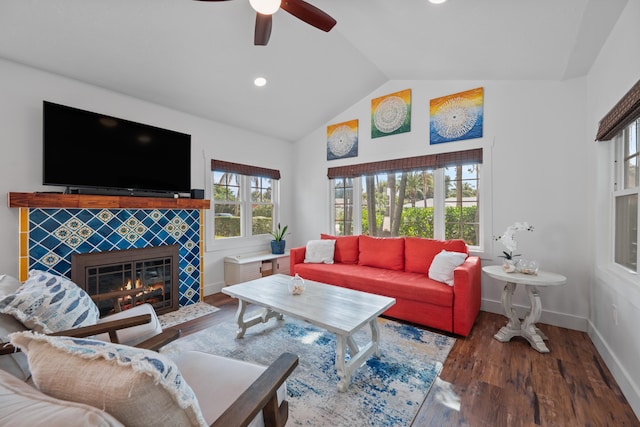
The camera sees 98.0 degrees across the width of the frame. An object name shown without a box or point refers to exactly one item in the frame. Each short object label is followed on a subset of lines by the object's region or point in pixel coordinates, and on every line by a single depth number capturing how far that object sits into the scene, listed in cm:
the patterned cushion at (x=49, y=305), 148
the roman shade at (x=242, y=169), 411
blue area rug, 171
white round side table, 239
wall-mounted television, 262
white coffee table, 192
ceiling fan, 176
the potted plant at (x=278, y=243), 469
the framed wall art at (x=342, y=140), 450
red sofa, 269
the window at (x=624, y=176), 196
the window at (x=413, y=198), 358
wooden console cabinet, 400
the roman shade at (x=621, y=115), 169
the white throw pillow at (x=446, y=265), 291
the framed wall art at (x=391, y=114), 393
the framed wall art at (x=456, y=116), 339
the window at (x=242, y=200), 422
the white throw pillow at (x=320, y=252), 403
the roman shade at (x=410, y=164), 345
